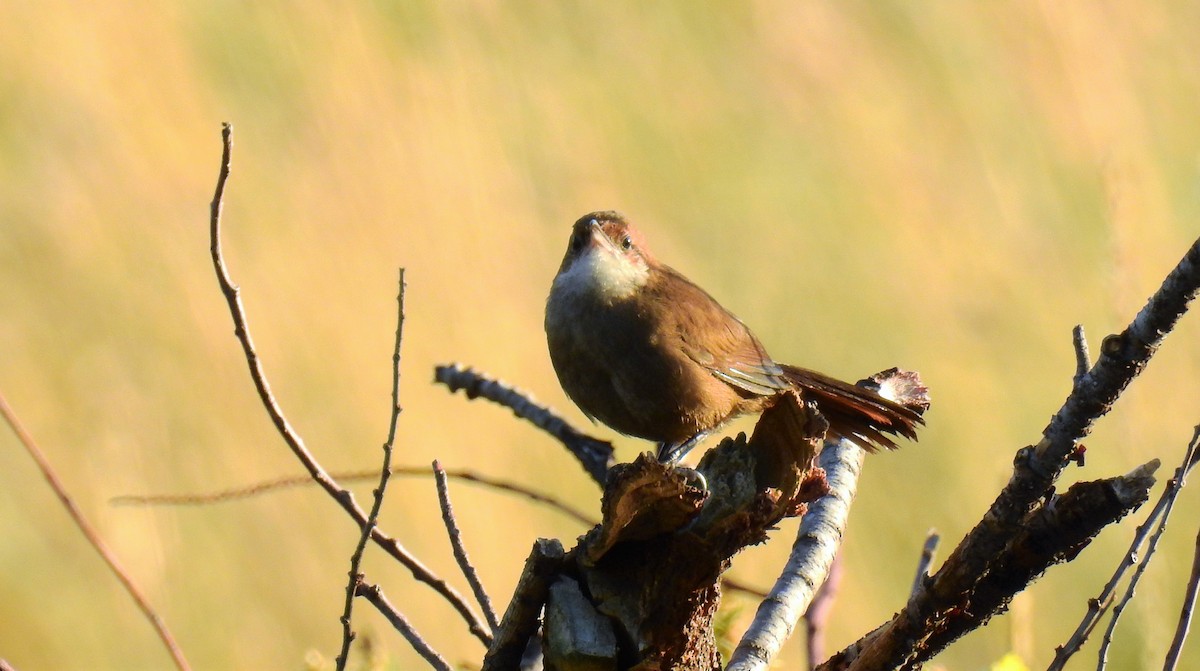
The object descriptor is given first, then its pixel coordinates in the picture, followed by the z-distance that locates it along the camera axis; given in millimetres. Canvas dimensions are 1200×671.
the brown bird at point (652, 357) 6645
